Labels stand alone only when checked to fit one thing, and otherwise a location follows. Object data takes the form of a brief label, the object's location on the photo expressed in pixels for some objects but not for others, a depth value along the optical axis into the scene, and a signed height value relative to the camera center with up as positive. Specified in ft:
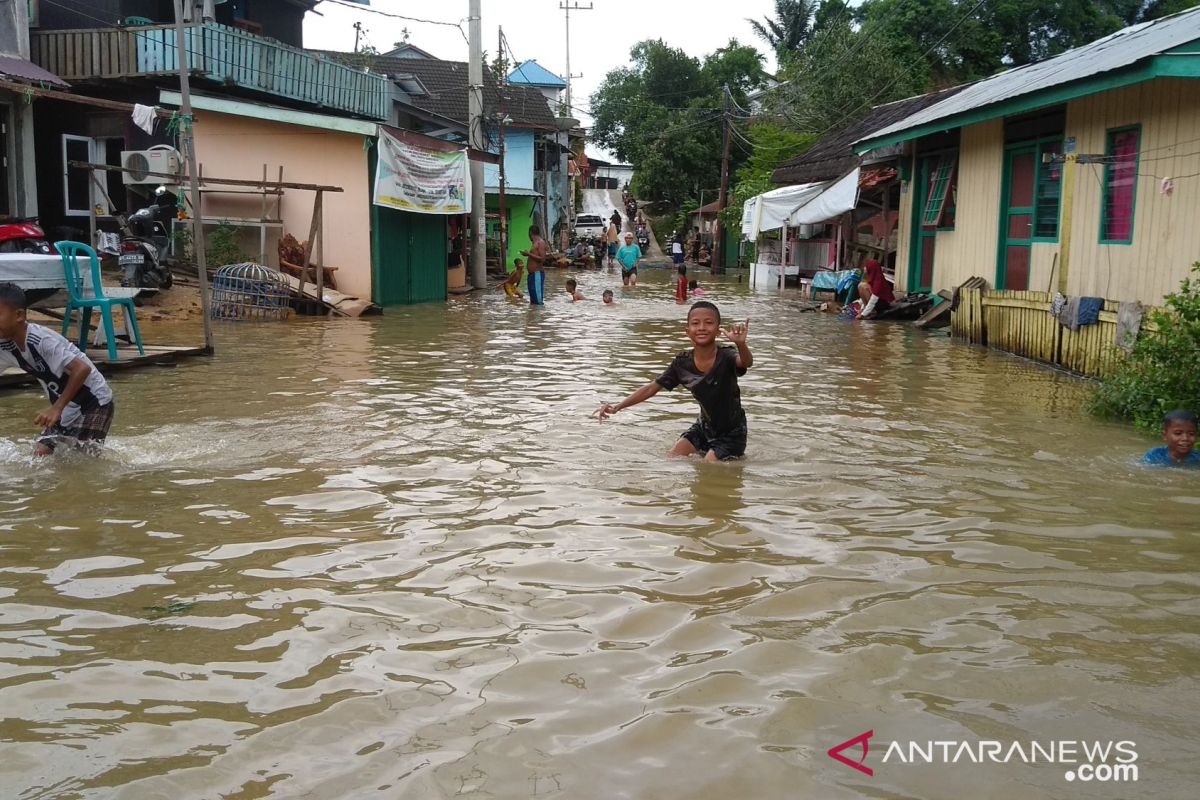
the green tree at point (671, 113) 188.24 +28.77
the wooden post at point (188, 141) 38.09 +3.97
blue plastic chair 33.96 -1.57
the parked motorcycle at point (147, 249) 55.42 +0.06
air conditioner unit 58.70 +4.88
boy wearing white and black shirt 21.68 -2.74
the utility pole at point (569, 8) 201.54 +47.45
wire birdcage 59.16 -2.23
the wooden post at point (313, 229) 60.80 +1.49
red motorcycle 48.88 +0.39
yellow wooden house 36.04 +3.83
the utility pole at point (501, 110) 98.48 +13.86
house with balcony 66.18 +7.48
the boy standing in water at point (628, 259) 94.22 +0.42
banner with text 68.80 +5.36
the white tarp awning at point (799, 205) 76.43 +4.94
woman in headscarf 65.46 -1.29
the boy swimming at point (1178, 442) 22.97 -3.48
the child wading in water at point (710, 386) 23.68 -2.70
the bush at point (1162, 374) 26.40 -2.45
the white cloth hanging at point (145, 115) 43.13 +5.49
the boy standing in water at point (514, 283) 80.64 -1.69
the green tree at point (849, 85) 123.54 +21.51
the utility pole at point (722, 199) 126.52 +8.37
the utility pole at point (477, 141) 86.79 +10.21
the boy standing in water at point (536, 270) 69.97 -0.58
